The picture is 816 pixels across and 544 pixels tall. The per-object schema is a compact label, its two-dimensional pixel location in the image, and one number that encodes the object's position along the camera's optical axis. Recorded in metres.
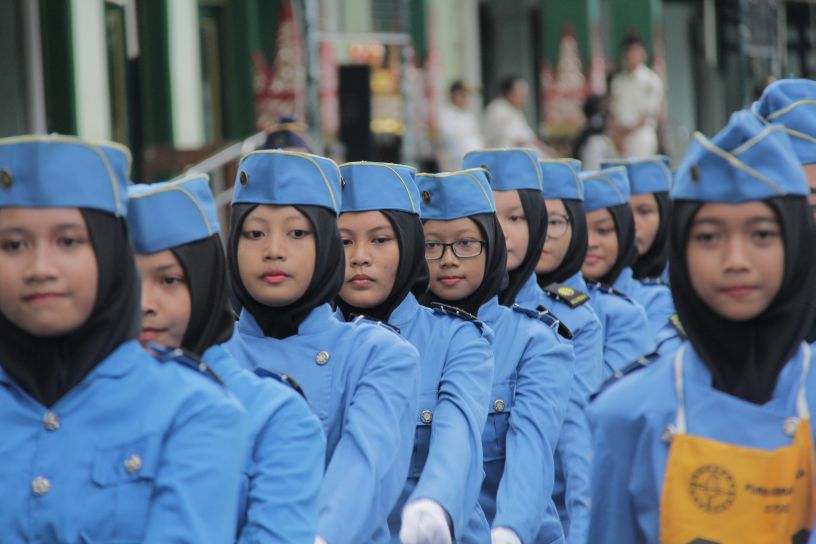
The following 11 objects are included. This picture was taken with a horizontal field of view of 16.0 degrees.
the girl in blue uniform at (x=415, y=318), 9.95
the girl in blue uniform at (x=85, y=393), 6.28
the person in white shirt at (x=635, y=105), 31.46
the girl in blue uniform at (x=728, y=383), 6.53
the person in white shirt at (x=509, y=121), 32.47
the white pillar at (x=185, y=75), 29.02
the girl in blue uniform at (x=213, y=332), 7.14
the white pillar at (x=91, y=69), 19.73
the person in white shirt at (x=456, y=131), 32.98
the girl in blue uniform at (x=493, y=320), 10.97
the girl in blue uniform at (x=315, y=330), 8.68
